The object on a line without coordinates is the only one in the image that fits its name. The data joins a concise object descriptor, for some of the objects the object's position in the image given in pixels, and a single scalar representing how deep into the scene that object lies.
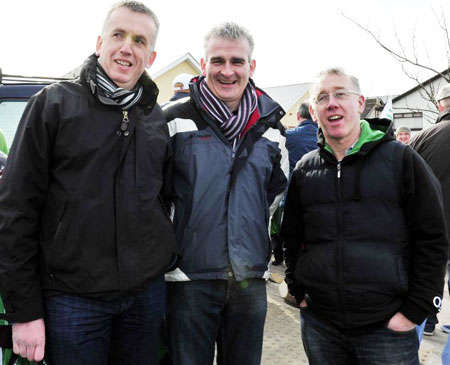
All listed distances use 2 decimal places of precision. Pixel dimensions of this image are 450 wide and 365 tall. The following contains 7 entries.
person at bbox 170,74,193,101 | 4.52
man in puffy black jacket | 1.81
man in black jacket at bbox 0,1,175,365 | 1.52
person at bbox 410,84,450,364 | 3.56
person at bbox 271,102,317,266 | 4.89
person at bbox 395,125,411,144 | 8.42
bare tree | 6.22
